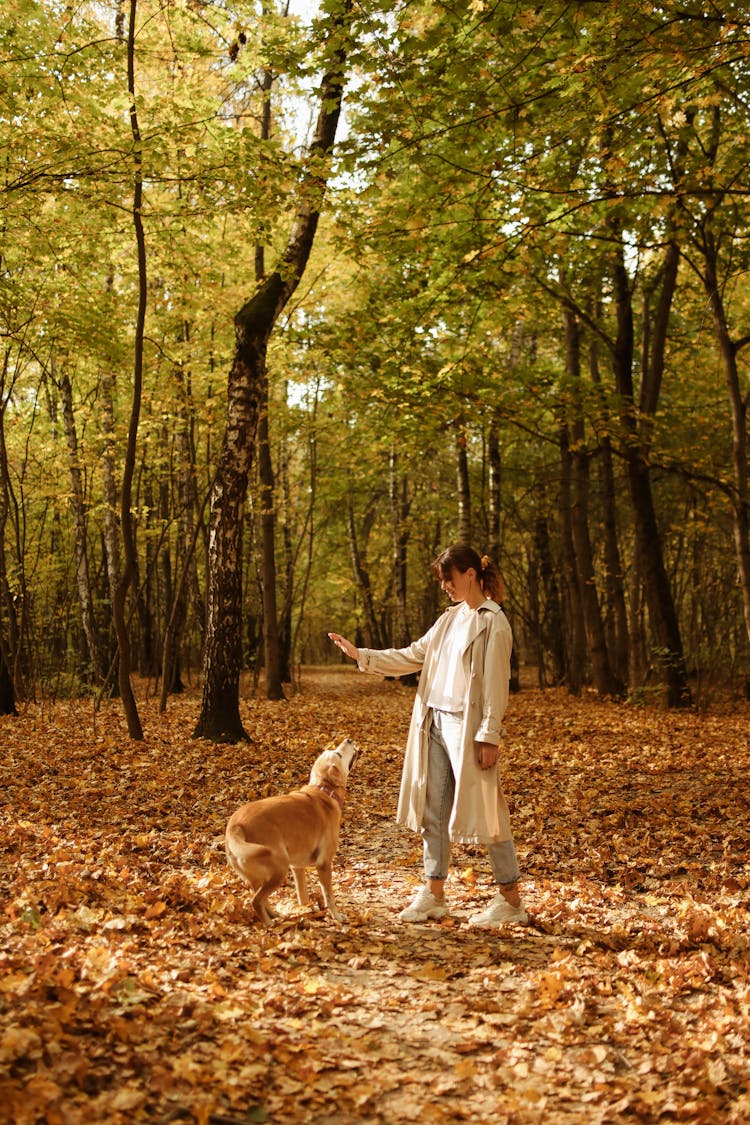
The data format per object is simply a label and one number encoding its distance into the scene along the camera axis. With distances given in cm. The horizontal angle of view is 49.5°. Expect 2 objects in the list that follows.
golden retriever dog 452
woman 477
